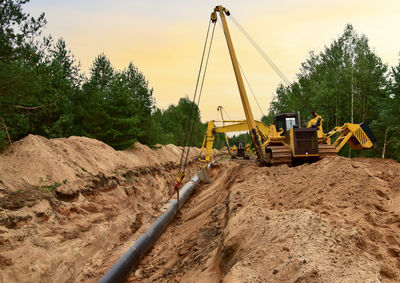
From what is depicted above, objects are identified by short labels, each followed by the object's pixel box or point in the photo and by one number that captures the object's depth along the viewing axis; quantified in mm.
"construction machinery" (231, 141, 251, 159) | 36312
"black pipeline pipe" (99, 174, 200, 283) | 6989
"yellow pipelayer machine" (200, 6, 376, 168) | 13447
